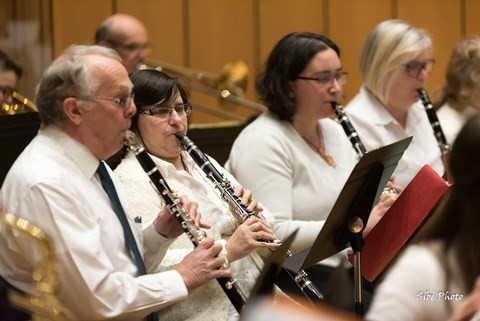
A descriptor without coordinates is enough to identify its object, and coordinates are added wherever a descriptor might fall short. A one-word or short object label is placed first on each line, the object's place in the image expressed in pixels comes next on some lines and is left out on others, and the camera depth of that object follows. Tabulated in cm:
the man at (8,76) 718
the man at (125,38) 1012
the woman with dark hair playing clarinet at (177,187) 573
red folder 550
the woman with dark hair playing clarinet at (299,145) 701
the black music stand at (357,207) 535
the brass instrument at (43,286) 416
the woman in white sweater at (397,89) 830
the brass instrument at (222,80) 1159
